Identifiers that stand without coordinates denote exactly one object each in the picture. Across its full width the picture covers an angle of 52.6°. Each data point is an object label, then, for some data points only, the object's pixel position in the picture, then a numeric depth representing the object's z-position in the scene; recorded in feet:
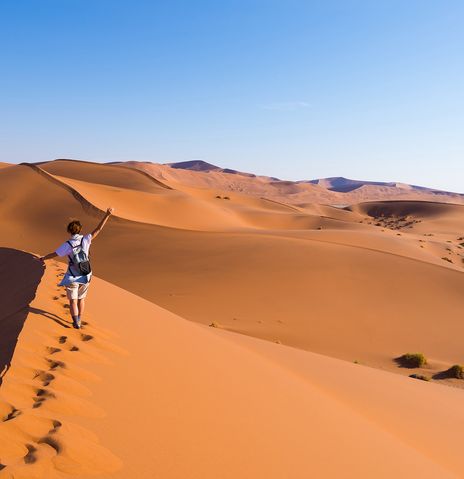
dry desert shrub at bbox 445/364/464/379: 34.24
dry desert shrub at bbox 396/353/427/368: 36.22
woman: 16.87
